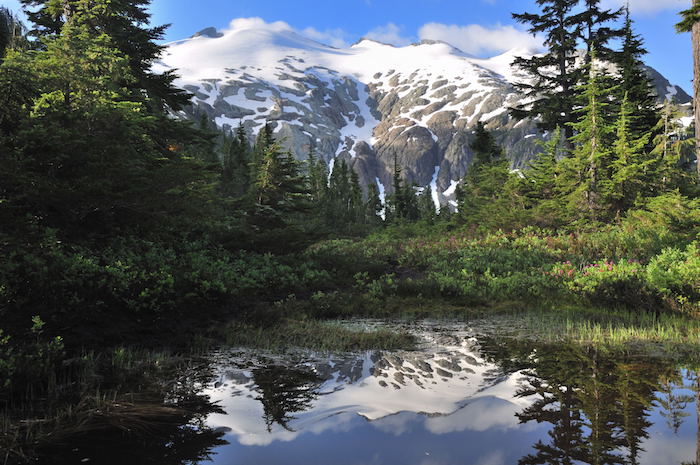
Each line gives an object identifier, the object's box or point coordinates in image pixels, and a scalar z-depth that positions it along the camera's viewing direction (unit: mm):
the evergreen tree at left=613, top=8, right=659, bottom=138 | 22672
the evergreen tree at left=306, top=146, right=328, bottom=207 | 64137
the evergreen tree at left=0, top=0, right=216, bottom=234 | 7727
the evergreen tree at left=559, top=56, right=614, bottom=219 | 19344
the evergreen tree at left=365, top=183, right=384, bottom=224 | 75500
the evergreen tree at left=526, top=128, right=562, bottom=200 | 22969
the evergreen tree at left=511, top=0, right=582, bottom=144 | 24156
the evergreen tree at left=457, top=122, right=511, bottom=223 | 26000
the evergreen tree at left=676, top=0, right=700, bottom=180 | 10755
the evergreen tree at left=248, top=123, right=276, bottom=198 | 17844
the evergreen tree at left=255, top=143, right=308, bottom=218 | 17891
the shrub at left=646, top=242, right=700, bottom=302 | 9586
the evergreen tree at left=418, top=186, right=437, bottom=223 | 96400
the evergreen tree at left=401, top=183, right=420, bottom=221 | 62503
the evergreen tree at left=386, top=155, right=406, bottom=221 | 58781
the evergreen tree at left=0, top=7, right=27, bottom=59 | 16359
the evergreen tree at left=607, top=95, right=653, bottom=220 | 17859
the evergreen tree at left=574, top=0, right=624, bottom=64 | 23594
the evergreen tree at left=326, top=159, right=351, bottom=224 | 58312
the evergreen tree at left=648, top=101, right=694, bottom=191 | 18203
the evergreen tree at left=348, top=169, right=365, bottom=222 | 67000
